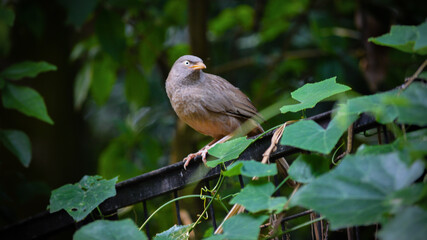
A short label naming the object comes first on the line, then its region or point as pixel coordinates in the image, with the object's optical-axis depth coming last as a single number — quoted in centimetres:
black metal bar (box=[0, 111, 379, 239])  343
